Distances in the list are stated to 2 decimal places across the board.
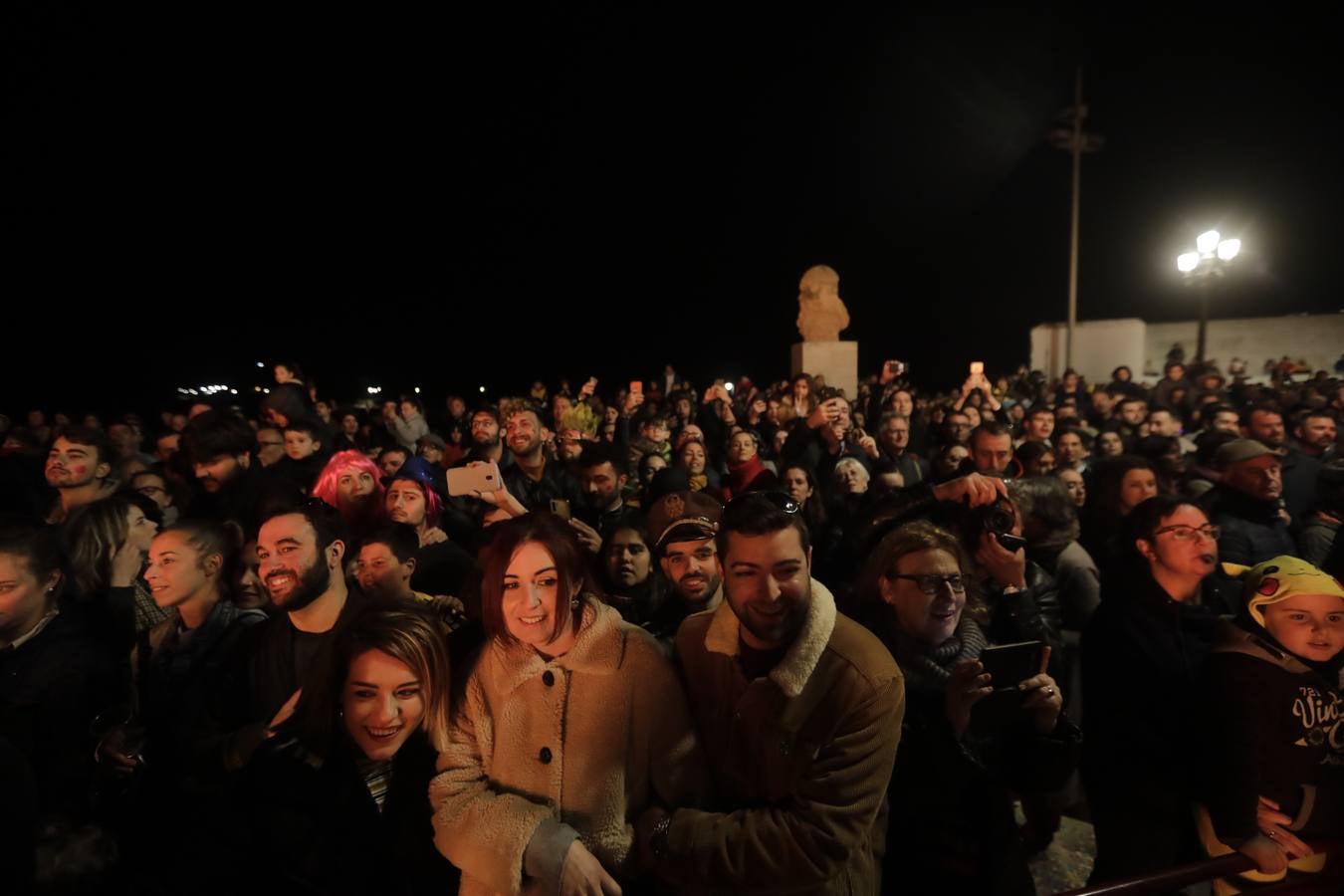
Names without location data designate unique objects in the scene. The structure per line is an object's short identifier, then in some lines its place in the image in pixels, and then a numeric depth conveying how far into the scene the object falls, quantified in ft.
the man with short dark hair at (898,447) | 19.45
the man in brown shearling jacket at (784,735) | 5.46
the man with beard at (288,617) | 7.69
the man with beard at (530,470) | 16.25
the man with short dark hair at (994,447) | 15.01
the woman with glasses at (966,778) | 6.33
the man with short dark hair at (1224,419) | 19.25
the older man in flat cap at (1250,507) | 12.89
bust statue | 45.68
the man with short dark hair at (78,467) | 13.21
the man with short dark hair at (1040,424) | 21.47
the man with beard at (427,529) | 11.05
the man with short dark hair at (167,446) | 19.26
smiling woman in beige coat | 5.76
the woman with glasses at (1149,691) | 8.05
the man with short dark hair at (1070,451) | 18.70
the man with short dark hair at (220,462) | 13.98
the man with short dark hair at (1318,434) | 18.38
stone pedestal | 44.78
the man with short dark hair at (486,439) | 16.92
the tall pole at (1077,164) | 44.42
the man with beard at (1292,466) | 16.24
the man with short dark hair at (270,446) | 18.76
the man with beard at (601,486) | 14.51
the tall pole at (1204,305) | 49.65
